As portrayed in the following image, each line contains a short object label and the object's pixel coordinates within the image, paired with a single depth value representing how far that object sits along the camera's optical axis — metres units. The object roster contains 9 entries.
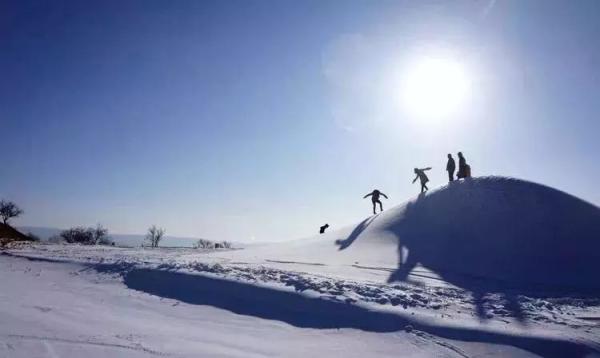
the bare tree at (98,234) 69.53
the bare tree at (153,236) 83.06
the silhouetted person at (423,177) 21.73
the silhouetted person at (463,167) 20.14
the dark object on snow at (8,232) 36.59
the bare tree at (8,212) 64.12
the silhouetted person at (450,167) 20.50
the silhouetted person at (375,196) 24.16
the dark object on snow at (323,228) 25.29
